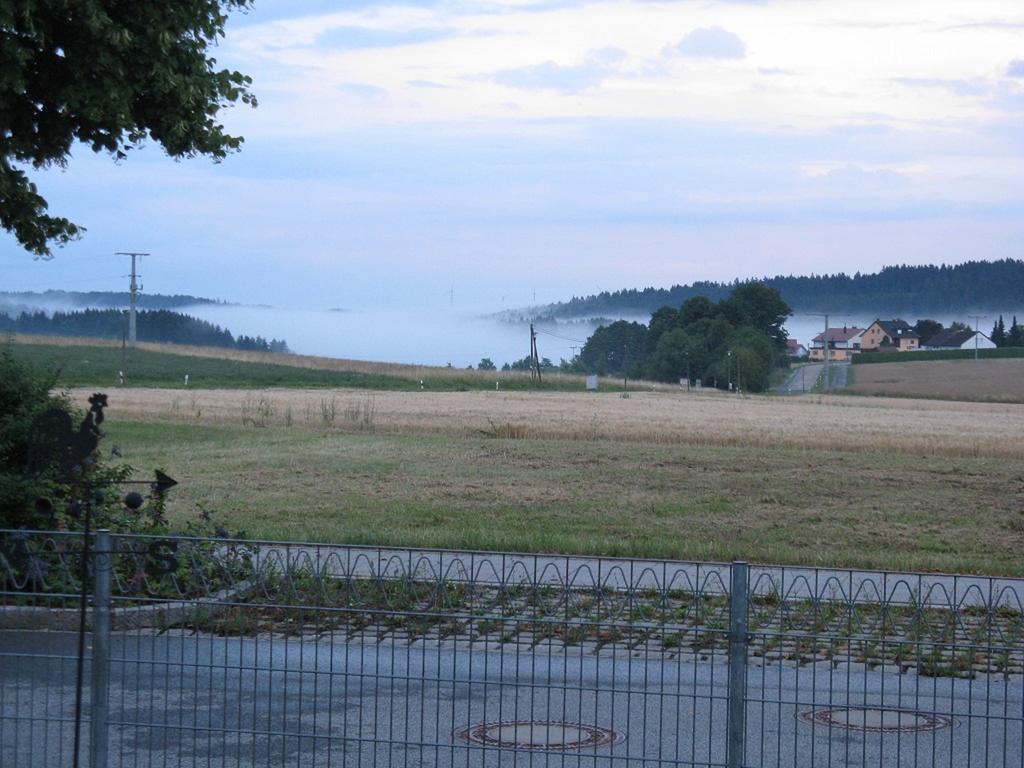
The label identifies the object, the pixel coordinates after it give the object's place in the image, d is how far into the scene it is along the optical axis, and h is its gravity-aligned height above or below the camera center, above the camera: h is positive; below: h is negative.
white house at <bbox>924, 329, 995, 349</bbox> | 179.25 +6.48
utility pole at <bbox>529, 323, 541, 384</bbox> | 93.51 +1.07
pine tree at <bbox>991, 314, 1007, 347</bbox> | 177.25 +7.19
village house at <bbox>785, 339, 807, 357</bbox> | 174.50 +4.84
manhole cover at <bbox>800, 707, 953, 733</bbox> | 7.57 -1.98
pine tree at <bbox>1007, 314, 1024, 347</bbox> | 168.24 +6.72
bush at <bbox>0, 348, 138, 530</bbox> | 11.27 -0.89
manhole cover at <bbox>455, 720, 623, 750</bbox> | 7.02 -1.97
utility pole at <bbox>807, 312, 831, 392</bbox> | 111.82 +1.49
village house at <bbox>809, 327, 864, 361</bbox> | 184.76 +4.62
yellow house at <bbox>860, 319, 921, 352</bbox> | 192.38 +7.16
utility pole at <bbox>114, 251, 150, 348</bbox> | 95.62 +4.75
